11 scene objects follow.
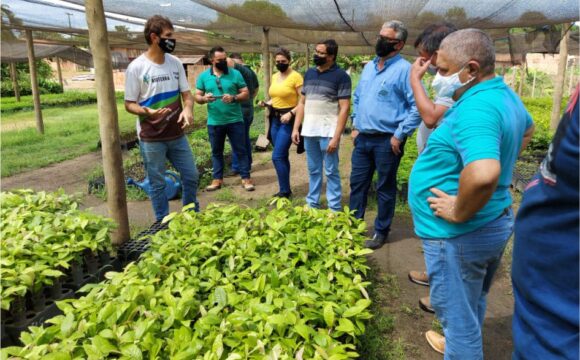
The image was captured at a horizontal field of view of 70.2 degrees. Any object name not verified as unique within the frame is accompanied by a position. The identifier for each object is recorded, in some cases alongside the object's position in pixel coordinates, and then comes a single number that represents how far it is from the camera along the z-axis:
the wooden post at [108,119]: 2.67
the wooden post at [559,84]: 7.17
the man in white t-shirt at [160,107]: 3.41
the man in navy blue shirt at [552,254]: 0.82
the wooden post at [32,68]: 8.91
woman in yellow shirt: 4.80
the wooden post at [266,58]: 6.90
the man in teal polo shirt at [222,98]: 5.05
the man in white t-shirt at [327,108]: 3.88
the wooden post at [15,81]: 16.16
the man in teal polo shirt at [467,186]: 1.51
